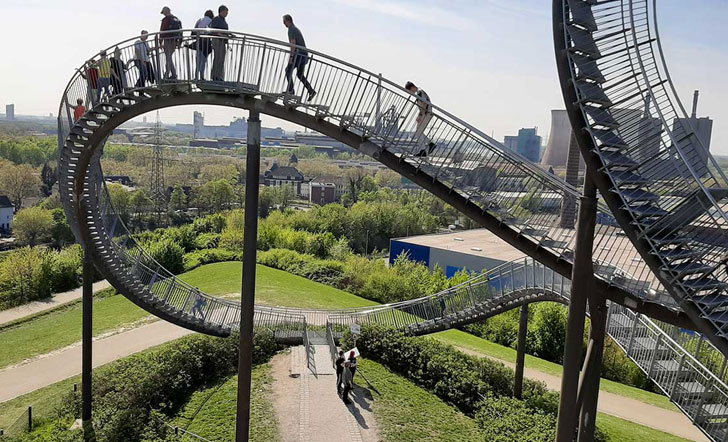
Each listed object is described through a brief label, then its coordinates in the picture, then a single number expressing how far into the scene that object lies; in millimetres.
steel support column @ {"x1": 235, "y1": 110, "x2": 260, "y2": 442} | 10609
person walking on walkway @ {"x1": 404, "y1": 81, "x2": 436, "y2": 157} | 9922
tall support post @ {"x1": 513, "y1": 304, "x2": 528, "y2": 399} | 16531
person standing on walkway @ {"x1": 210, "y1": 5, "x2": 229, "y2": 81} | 10273
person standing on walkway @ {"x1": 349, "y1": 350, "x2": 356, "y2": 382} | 14727
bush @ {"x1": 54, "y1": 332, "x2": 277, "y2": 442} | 13016
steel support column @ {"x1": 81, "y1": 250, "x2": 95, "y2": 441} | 13586
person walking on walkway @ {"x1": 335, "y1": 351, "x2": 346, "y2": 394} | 14958
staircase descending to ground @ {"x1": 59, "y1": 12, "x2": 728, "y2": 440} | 7590
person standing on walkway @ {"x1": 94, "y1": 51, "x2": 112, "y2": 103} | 11867
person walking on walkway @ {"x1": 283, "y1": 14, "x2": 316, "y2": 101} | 10258
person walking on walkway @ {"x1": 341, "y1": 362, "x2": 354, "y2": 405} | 14484
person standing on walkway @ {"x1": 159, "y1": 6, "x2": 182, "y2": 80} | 10695
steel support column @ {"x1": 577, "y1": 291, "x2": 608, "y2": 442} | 9695
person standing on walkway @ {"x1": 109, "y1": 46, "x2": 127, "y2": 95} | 11570
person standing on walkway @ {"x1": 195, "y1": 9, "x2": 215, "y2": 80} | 10375
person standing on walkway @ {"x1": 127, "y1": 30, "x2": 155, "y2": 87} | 11133
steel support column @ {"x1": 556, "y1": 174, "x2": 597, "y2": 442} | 8398
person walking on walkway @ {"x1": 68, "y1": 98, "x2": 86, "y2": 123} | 12797
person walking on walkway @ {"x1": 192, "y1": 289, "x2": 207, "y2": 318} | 16891
